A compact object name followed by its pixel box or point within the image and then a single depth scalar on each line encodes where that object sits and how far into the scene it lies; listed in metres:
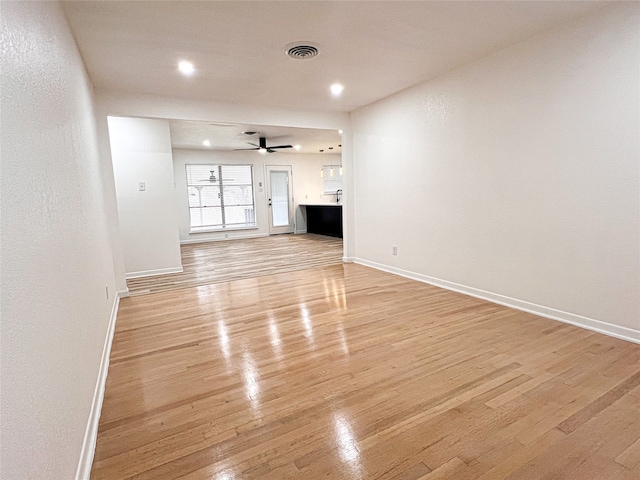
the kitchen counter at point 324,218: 8.59
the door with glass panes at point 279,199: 9.42
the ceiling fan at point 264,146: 7.09
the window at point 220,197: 8.56
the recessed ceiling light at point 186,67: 3.14
